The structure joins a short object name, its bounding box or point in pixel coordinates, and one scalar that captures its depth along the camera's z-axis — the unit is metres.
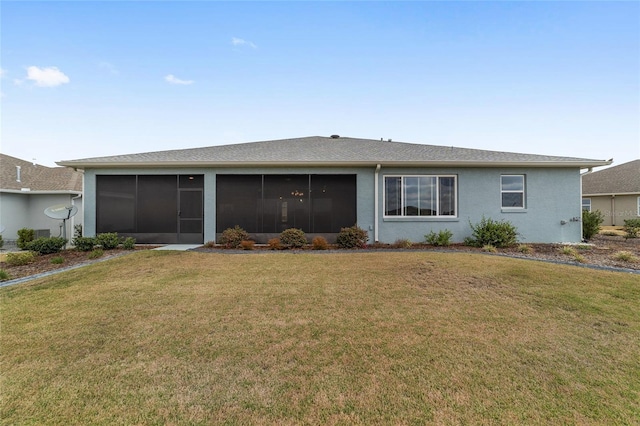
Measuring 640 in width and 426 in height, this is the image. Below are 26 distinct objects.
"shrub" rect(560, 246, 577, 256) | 7.68
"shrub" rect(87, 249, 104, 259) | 7.79
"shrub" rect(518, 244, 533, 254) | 8.27
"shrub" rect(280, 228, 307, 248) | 9.37
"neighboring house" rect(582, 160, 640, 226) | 18.08
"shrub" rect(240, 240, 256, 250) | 9.22
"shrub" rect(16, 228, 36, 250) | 11.26
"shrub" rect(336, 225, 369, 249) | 9.35
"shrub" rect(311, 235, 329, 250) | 9.23
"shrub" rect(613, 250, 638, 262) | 6.91
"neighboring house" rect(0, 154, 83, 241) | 13.79
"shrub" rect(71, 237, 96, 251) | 8.83
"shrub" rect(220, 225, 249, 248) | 9.53
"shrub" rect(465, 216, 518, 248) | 9.35
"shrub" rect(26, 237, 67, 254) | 8.41
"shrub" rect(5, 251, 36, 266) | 7.24
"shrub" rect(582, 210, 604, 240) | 11.21
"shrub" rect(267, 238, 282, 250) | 9.32
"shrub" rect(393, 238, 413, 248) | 9.44
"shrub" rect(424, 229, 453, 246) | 9.69
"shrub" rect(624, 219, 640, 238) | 12.27
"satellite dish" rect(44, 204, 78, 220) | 9.64
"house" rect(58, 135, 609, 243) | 10.25
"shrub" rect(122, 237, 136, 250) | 9.11
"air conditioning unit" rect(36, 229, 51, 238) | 13.58
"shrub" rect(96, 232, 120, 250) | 9.03
